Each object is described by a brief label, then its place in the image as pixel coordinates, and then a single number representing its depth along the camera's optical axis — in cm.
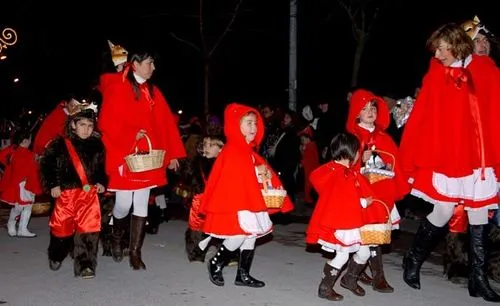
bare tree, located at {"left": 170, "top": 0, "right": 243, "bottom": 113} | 2572
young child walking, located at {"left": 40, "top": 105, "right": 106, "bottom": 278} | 778
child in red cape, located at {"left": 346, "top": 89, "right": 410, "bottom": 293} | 693
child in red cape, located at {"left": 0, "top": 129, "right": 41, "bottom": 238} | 1038
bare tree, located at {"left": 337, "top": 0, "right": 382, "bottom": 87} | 2267
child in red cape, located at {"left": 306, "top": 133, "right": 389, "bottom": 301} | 652
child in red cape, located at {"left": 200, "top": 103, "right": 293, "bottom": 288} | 706
